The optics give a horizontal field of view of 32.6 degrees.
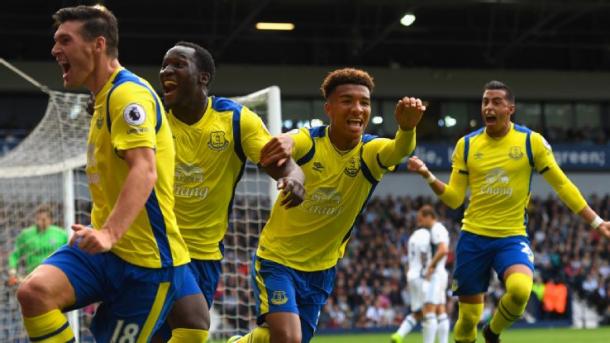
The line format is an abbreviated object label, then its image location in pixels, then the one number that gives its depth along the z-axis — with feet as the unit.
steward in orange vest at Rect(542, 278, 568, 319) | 92.43
